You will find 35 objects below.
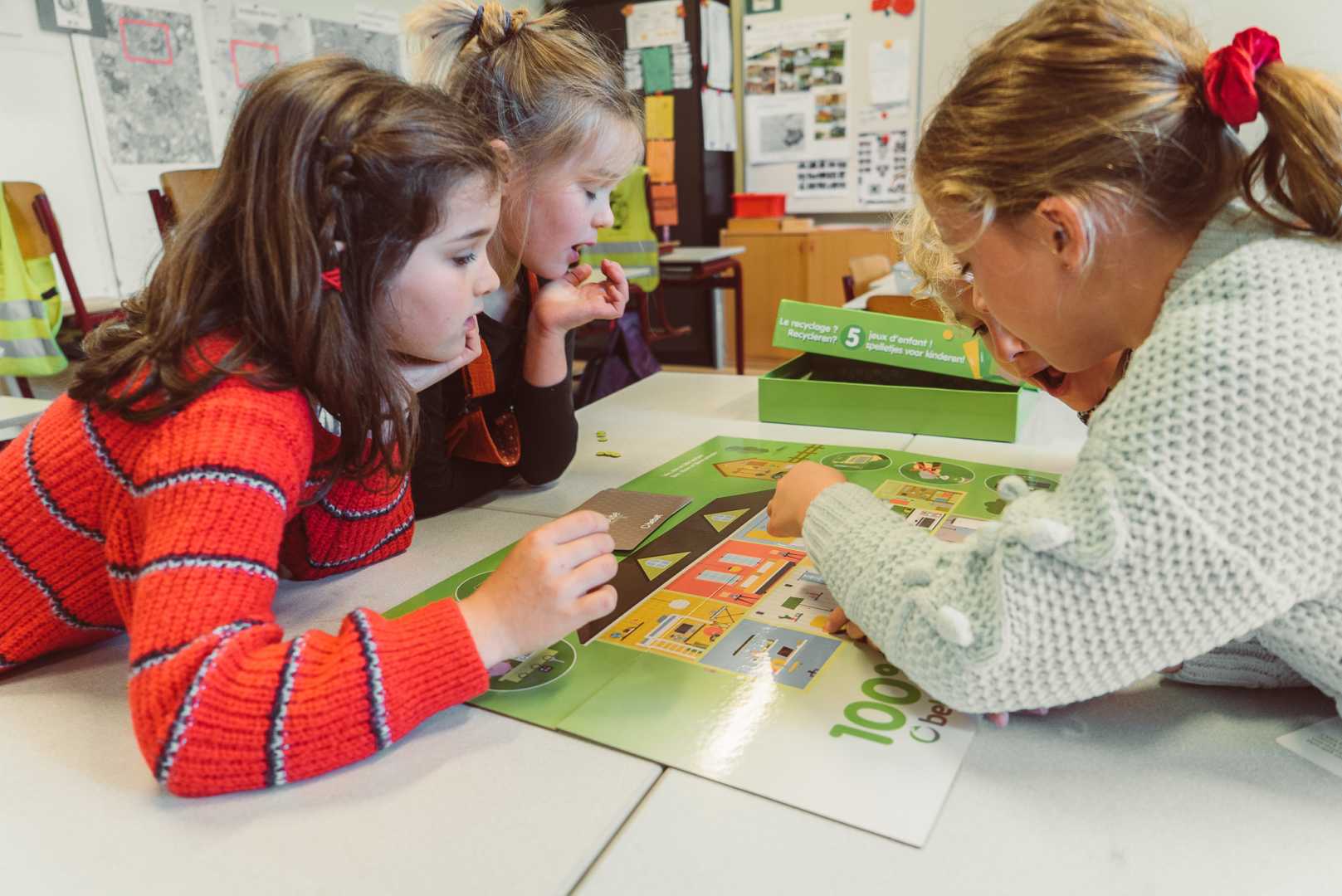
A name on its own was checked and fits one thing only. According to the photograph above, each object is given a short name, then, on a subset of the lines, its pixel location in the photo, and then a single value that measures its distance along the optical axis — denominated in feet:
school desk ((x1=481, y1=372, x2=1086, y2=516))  3.46
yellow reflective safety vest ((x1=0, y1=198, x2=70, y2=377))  7.23
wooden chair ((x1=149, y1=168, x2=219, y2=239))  8.03
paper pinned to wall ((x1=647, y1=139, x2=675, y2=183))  14.57
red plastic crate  14.56
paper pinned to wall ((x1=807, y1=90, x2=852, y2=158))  14.60
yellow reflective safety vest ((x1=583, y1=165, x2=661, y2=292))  11.09
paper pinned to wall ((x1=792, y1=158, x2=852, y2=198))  14.92
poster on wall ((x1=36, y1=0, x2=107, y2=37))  8.23
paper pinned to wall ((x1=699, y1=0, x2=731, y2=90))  14.21
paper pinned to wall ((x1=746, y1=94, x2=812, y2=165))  14.96
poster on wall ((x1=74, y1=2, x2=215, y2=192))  8.80
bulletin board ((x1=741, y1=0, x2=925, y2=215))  14.01
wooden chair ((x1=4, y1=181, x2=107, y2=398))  7.61
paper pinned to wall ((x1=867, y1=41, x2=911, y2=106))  13.93
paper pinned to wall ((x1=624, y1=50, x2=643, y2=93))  14.53
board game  1.66
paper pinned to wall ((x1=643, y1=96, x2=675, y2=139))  14.45
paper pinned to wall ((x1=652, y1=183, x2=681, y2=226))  14.06
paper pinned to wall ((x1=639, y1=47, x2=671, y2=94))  14.37
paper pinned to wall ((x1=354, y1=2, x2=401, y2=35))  11.55
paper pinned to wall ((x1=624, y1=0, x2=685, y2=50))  14.10
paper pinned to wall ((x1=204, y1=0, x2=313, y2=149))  9.83
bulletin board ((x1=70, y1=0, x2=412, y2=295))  8.86
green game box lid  3.91
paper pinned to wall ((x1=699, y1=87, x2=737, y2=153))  14.51
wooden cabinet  13.84
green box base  3.67
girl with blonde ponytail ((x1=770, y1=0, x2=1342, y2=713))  1.54
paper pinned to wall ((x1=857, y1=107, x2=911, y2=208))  14.29
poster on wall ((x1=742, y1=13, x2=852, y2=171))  14.43
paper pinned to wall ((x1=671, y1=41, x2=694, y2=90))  14.21
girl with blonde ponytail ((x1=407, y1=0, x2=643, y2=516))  3.60
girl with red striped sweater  1.73
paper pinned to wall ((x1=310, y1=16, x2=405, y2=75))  11.07
